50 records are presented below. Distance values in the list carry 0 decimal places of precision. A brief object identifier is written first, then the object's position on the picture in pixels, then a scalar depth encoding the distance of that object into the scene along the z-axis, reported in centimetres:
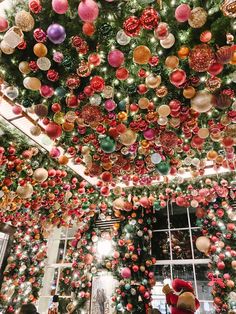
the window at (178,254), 573
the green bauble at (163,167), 376
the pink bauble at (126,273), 555
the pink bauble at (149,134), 346
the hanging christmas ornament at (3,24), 236
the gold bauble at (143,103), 301
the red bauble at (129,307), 539
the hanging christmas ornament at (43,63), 267
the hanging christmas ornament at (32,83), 278
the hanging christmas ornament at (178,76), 256
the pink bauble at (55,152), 388
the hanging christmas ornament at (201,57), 244
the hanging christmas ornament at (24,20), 233
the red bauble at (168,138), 339
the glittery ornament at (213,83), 277
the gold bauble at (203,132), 326
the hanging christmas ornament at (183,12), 214
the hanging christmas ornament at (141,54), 242
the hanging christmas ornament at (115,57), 249
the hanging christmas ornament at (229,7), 207
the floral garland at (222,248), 482
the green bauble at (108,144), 331
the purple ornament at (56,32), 233
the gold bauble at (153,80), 275
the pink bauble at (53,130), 319
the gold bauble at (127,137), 324
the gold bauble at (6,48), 257
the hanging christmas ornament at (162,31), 223
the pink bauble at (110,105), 305
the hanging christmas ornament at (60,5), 213
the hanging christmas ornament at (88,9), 212
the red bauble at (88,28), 234
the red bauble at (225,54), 237
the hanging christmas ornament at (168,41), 237
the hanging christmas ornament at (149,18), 220
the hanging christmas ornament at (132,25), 225
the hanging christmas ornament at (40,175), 400
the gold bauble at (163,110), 303
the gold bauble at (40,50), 252
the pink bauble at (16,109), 321
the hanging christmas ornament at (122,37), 242
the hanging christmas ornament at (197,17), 221
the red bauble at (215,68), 250
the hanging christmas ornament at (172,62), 254
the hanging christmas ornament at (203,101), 274
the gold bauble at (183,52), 251
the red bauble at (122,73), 267
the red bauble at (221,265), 495
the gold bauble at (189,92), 280
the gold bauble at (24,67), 276
